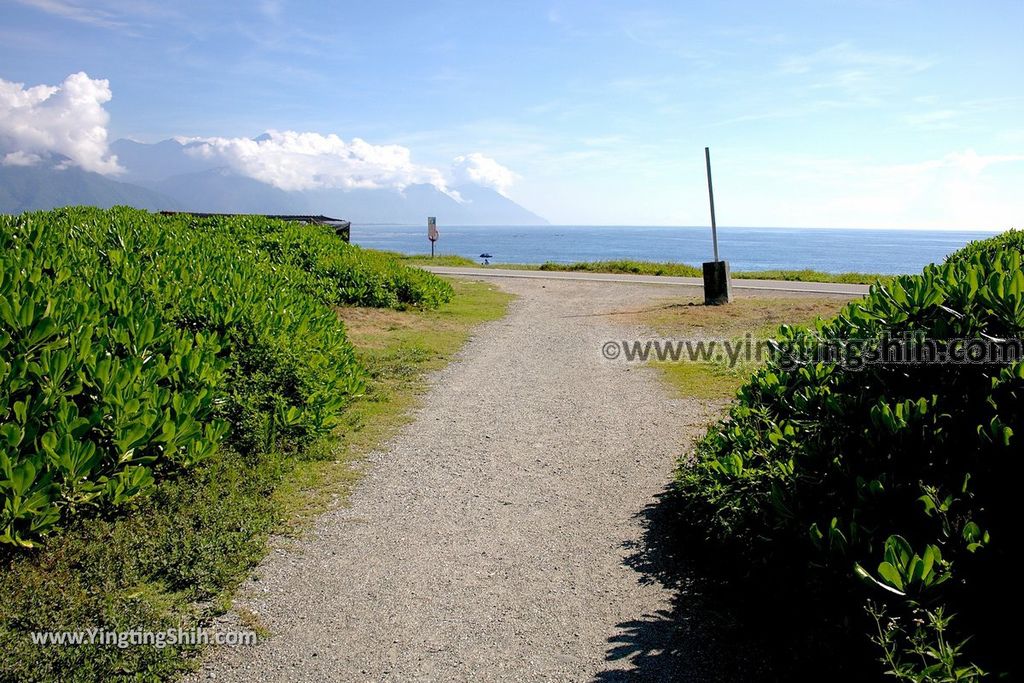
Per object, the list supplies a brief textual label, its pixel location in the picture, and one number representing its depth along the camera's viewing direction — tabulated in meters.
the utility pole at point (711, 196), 17.84
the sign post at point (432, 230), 36.08
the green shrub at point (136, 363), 4.46
